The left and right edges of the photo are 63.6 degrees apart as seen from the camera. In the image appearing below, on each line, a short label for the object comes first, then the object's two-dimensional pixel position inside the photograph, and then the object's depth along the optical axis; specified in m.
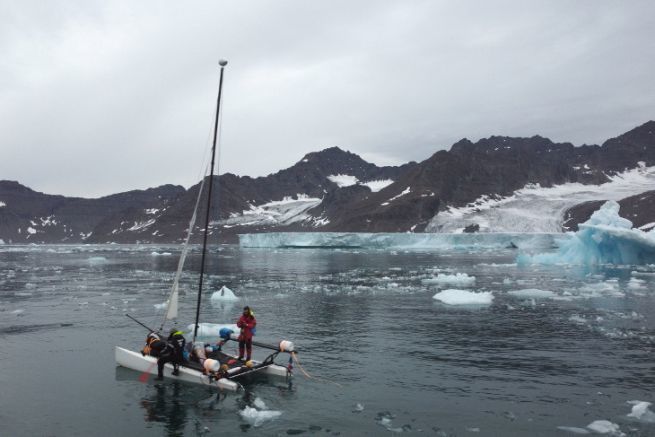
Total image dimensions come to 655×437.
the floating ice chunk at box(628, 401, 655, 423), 13.02
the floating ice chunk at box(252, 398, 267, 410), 14.52
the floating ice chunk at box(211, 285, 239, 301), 35.53
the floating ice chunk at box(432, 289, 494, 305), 33.16
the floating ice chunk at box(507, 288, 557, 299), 35.69
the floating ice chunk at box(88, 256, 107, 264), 83.64
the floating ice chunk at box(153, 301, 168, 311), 30.73
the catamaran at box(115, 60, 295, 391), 16.36
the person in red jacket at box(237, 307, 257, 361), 17.95
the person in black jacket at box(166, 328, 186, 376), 17.23
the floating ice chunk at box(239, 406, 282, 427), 13.54
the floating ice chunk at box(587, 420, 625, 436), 12.31
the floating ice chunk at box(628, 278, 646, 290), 39.71
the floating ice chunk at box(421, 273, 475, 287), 44.84
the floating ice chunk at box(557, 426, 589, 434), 12.45
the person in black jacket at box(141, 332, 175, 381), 17.30
